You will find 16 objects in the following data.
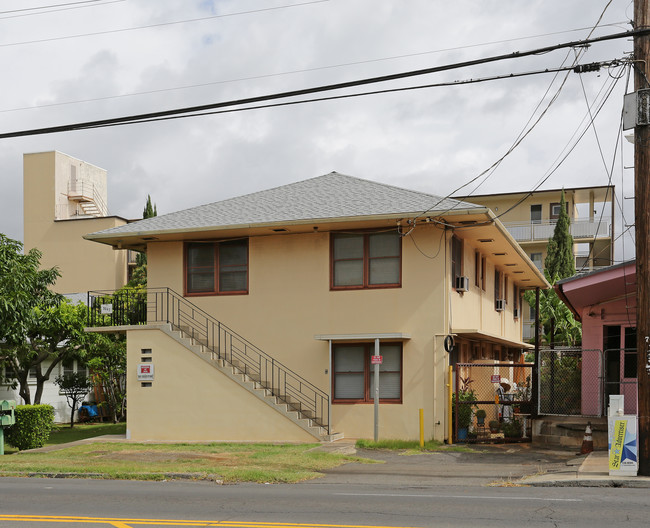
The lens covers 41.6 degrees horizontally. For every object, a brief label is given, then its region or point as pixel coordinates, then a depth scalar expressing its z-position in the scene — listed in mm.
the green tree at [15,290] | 23359
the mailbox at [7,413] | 21078
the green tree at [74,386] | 33031
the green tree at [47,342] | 29172
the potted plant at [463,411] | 22047
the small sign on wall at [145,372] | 24188
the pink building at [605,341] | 20984
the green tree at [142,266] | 45516
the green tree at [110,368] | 31469
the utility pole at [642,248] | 14703
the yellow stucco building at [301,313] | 22641
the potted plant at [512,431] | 22453
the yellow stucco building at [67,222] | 57875
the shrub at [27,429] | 22531
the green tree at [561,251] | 47969
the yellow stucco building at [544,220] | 54000
